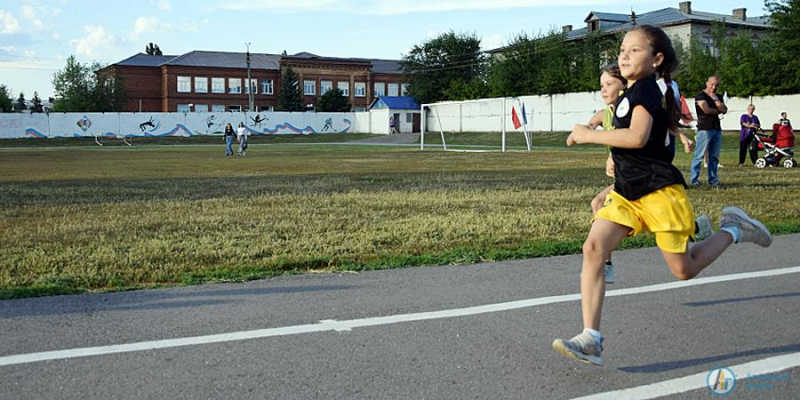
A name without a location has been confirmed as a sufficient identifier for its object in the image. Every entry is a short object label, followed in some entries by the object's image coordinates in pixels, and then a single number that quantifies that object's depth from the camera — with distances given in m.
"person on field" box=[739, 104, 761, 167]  22.23
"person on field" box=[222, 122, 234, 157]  40.47
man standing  14.55
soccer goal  65.06
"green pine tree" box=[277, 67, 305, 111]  102.38
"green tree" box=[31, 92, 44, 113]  137.95
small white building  87.31
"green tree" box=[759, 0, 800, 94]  50.31
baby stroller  21.97
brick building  101.62
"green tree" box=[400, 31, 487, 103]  99.25
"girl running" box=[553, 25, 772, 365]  4.14
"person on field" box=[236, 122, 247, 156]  40.62
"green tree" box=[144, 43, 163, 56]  150.75
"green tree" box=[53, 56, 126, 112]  97.75
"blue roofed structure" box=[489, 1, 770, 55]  78.38
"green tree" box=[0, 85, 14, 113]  111.31
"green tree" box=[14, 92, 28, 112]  130.18
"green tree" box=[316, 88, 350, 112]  102.38
